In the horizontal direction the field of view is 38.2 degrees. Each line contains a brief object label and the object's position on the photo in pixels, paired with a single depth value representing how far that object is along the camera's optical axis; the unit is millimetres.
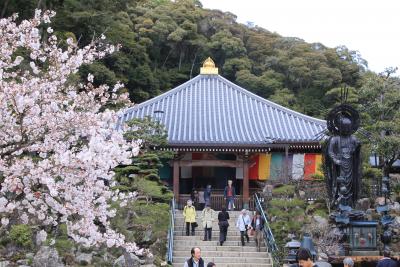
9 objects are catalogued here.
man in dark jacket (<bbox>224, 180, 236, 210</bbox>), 20578
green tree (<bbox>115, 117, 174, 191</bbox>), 18812
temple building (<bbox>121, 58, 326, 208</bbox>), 22609
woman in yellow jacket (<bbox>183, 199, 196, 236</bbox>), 16812
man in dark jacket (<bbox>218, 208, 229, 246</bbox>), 16145
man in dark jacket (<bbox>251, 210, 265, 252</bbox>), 16544
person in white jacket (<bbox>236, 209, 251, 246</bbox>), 16203
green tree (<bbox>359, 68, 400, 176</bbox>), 18391
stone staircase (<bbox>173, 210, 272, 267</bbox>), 15445
